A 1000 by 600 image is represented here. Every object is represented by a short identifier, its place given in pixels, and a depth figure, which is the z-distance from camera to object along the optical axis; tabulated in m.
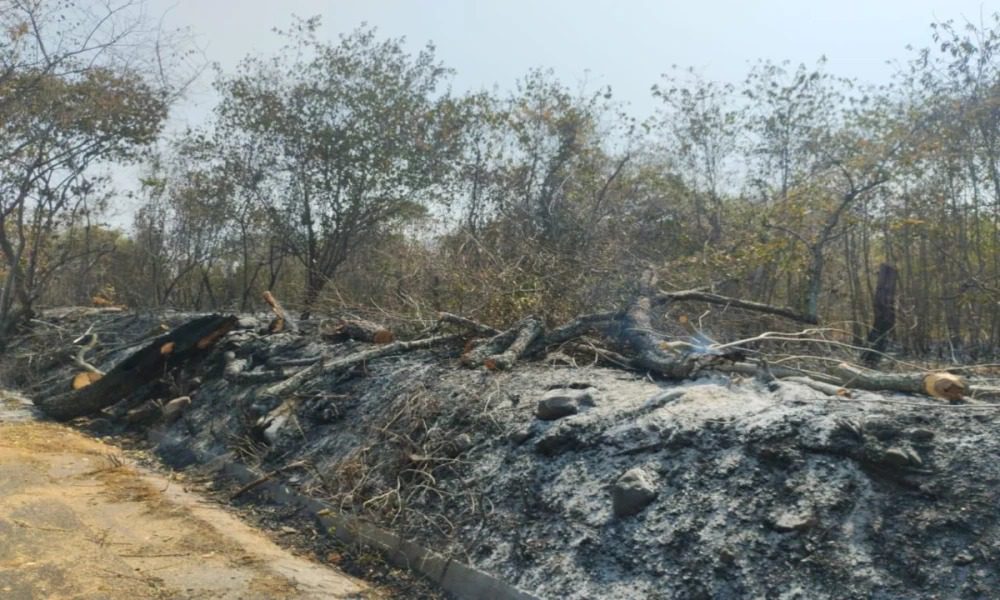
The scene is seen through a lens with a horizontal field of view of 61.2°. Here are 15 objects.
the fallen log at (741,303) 8.05
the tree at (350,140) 17.48
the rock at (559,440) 4.98
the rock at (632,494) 4.22
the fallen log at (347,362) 7.44
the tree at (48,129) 13.16
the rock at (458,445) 5.51
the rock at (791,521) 3.63
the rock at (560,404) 5.32
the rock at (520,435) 5.27
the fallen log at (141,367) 9.76
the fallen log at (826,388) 5.10
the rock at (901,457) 3.70
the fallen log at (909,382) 4.75
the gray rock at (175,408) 9.20
